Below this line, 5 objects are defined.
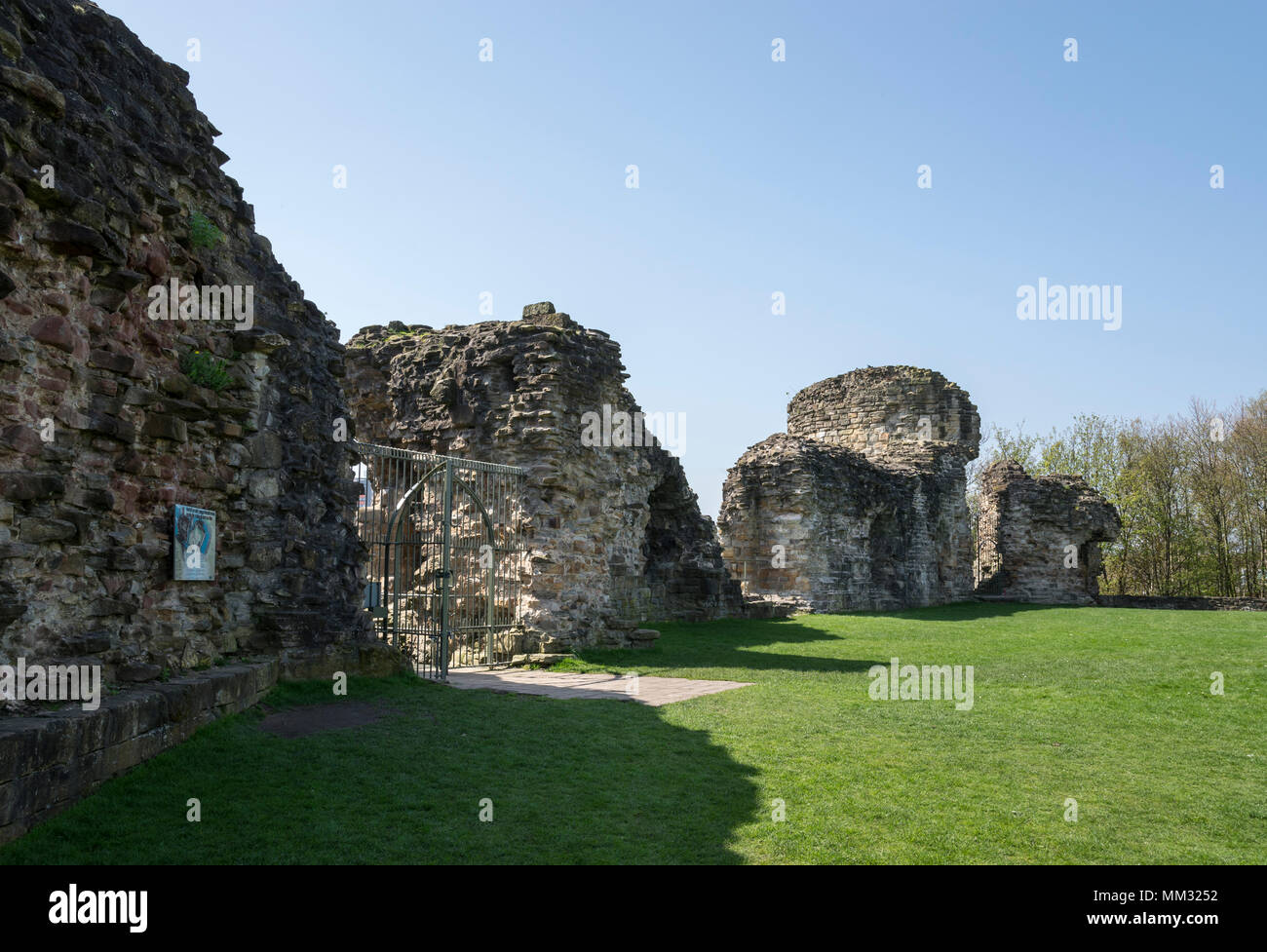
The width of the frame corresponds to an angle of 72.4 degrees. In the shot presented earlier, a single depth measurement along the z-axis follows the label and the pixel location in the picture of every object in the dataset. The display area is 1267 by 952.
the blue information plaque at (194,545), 6.74
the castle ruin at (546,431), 13.28
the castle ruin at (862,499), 22.41
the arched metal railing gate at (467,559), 12.48
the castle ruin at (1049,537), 28.27
